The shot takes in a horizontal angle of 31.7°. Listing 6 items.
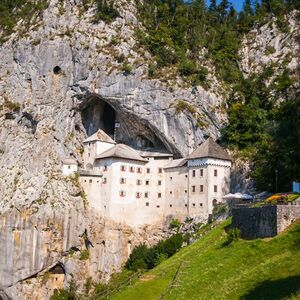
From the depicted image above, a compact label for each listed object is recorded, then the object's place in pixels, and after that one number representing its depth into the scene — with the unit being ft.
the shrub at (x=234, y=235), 135.64
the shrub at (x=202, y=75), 252.42
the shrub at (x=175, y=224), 230.13
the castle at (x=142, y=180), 226.38
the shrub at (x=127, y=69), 249.75
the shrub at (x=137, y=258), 225.66
